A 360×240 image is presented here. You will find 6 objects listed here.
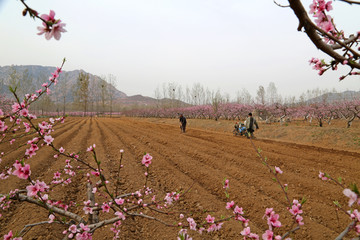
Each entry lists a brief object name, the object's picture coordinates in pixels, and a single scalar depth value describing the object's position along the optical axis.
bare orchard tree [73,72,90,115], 54.50
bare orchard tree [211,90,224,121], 33.14
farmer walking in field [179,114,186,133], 16.86
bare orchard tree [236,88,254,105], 65.06
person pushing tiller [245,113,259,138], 12.79
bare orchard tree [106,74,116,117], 68.36
